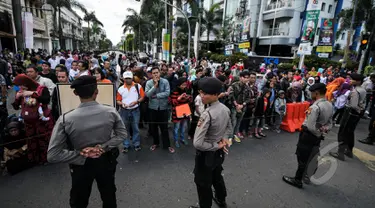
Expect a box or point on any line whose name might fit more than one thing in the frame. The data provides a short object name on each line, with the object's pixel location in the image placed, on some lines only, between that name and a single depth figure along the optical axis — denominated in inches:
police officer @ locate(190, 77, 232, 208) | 90.2
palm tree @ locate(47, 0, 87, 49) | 913.9
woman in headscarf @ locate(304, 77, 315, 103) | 318.7
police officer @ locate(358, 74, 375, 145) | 219.6
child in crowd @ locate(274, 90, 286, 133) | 246.5
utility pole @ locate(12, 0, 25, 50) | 537.3
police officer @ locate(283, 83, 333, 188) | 124.9
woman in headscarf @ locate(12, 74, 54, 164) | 137.3
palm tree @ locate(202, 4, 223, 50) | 1160.8
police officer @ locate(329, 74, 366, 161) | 176.4
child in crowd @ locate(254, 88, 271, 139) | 231.6
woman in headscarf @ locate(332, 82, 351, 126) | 259.9
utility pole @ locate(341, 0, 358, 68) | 554.9
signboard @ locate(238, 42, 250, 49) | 673.6
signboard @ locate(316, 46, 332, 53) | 610.2
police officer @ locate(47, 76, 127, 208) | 74.8
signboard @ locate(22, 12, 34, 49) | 510.6
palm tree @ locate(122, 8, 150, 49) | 1465.3
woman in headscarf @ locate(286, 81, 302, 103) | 285.4
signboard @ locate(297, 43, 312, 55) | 486.2
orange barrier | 255.0
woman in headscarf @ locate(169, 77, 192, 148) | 187.8
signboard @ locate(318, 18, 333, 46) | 616.4
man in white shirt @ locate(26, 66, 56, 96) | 149.1
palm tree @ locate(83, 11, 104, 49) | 1795.3
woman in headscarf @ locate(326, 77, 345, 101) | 271.3
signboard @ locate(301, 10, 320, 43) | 512.4
